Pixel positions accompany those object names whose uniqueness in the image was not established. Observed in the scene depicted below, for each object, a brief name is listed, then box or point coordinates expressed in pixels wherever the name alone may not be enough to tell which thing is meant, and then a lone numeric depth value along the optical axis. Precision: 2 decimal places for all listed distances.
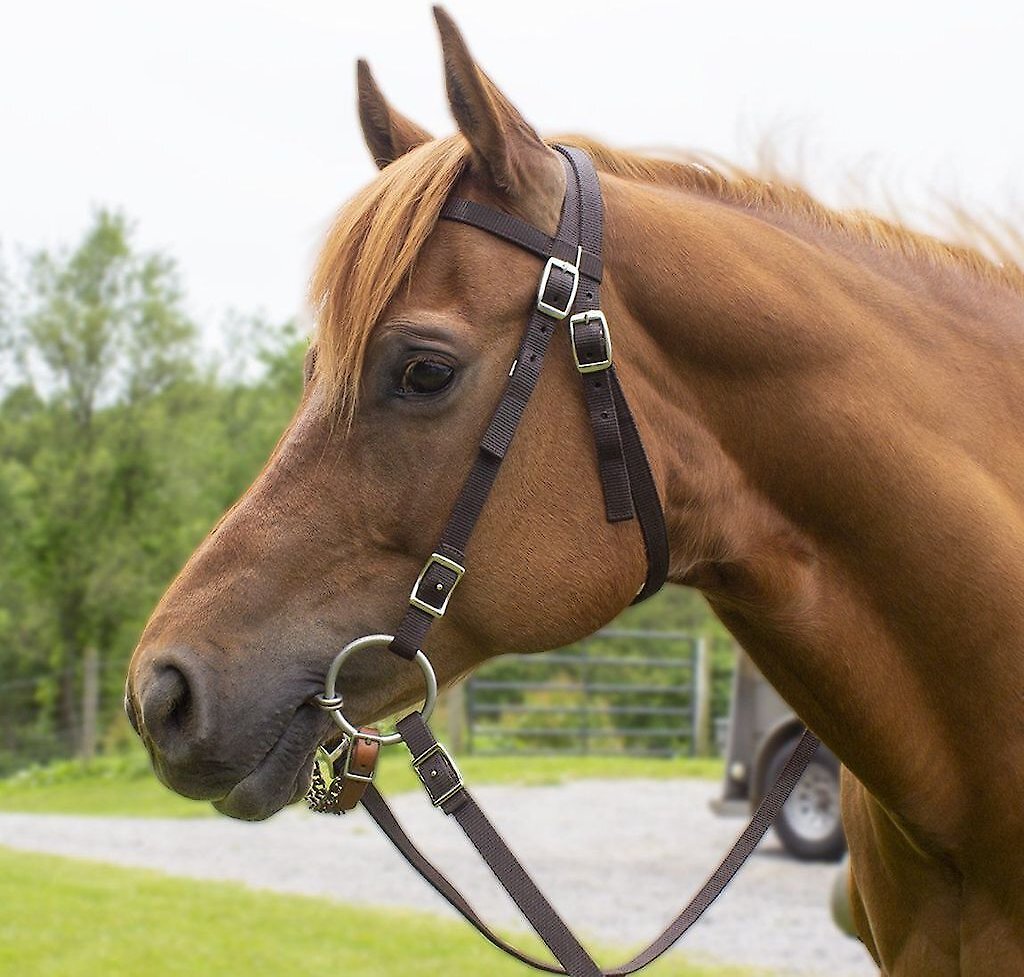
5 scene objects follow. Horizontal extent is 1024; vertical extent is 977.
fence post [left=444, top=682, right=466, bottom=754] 18.95
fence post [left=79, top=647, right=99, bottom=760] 21.78
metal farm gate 19.14
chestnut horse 2.20
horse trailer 10.79
